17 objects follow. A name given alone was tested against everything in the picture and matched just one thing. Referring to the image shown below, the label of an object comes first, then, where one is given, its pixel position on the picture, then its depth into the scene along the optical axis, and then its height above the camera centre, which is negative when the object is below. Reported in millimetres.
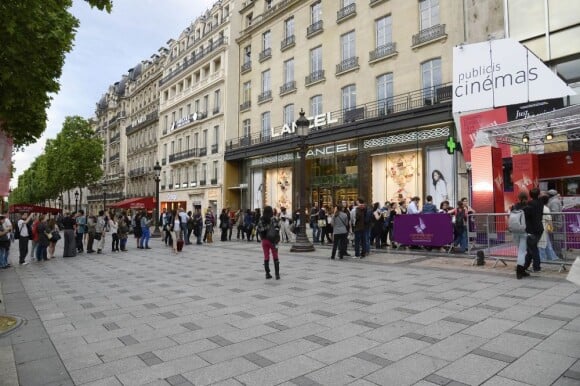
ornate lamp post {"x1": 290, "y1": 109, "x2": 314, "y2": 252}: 14258 +113
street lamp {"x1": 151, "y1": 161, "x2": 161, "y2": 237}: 25875 -542
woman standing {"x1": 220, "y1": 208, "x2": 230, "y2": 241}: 20938 -929
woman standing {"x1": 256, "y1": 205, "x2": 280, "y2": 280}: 8820 -694
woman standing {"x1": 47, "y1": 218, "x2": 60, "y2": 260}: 14458 -976
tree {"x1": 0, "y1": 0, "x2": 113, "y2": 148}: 5383 +2481
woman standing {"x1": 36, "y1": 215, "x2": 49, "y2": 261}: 14086 -1003
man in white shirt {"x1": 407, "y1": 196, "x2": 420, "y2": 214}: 13995 -172
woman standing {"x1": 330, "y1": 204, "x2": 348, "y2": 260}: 11688 -819
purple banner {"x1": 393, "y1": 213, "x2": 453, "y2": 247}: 12570 -901
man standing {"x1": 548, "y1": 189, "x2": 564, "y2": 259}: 9039 -772
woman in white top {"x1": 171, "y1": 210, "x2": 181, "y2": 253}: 16344 -855
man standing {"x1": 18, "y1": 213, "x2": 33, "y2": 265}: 13352 -1002
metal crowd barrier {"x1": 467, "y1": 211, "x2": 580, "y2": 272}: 8844 -925
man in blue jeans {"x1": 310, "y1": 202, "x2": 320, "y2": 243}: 17516 -1060
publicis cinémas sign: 15031 +4927
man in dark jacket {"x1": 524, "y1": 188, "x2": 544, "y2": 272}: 8016 -501
